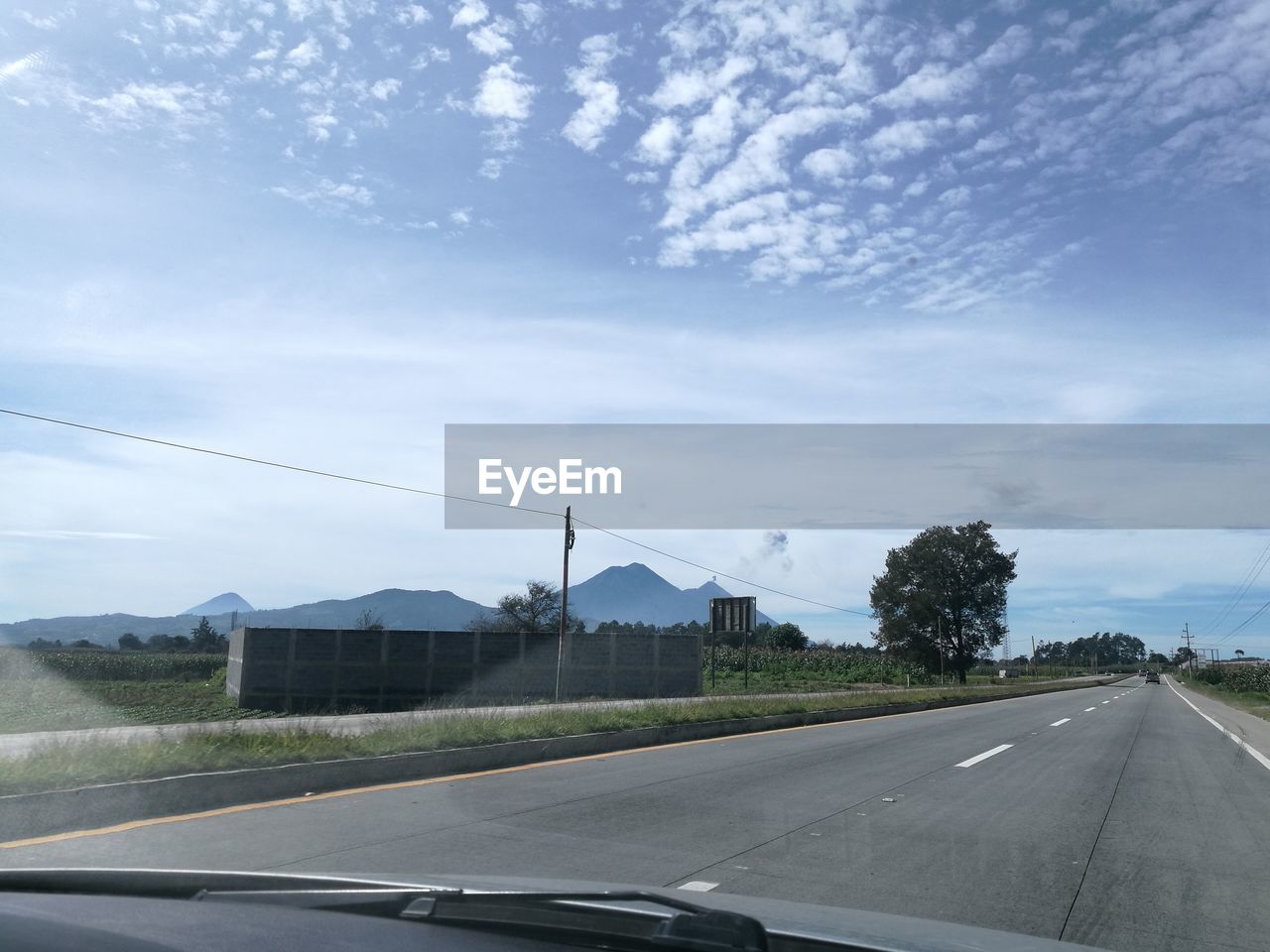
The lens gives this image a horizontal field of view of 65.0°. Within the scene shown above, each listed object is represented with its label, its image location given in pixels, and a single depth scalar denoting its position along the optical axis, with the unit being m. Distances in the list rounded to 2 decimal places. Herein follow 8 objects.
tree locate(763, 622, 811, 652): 108.38
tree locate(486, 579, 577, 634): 97.88
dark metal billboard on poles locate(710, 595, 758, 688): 42.78
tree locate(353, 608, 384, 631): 69.69
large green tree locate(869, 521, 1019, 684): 79.00
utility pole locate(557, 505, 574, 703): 35.97
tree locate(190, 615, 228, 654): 77.75
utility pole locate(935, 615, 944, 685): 78.94
